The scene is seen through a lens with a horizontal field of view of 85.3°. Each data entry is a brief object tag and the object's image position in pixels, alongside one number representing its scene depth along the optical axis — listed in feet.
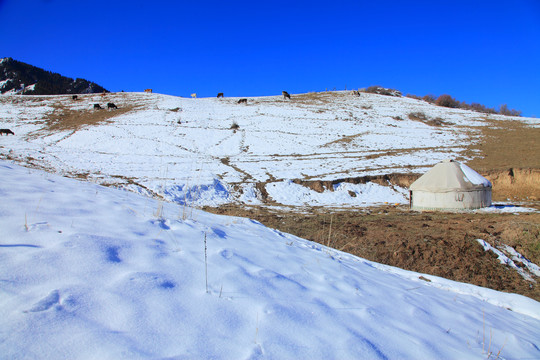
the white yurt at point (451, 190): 52.54
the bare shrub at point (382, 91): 231.09
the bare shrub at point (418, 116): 145.48
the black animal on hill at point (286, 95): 187.93
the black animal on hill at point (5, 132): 104.87
